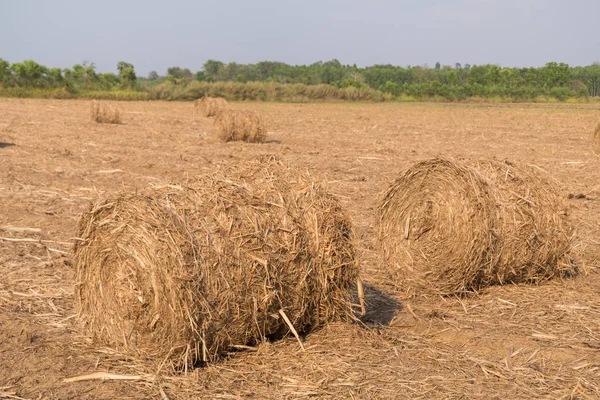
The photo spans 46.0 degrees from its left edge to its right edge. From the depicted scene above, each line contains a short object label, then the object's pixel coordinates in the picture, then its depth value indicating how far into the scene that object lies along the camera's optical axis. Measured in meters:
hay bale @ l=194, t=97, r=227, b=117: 30.64
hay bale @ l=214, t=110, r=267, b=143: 18.94
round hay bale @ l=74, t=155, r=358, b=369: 4.91
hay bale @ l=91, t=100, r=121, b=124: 24.83
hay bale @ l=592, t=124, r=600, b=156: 17.06
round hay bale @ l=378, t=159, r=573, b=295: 6.75
